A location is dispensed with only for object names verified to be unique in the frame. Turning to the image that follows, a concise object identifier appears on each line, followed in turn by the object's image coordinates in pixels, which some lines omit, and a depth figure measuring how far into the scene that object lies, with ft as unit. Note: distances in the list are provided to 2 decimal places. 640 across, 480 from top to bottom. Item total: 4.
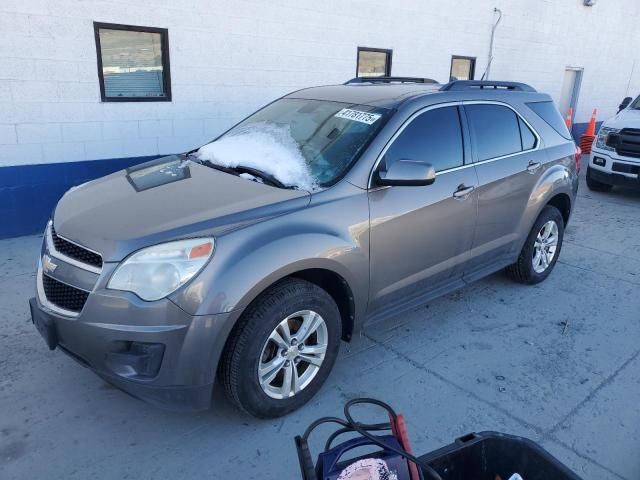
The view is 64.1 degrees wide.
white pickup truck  25.62
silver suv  7.83
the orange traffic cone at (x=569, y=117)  39.26
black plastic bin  5.76
